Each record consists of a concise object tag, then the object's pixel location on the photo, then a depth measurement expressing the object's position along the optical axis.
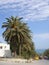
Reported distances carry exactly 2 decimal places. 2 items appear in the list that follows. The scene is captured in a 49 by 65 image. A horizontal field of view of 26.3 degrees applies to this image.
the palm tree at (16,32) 27.74
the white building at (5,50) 29.93
